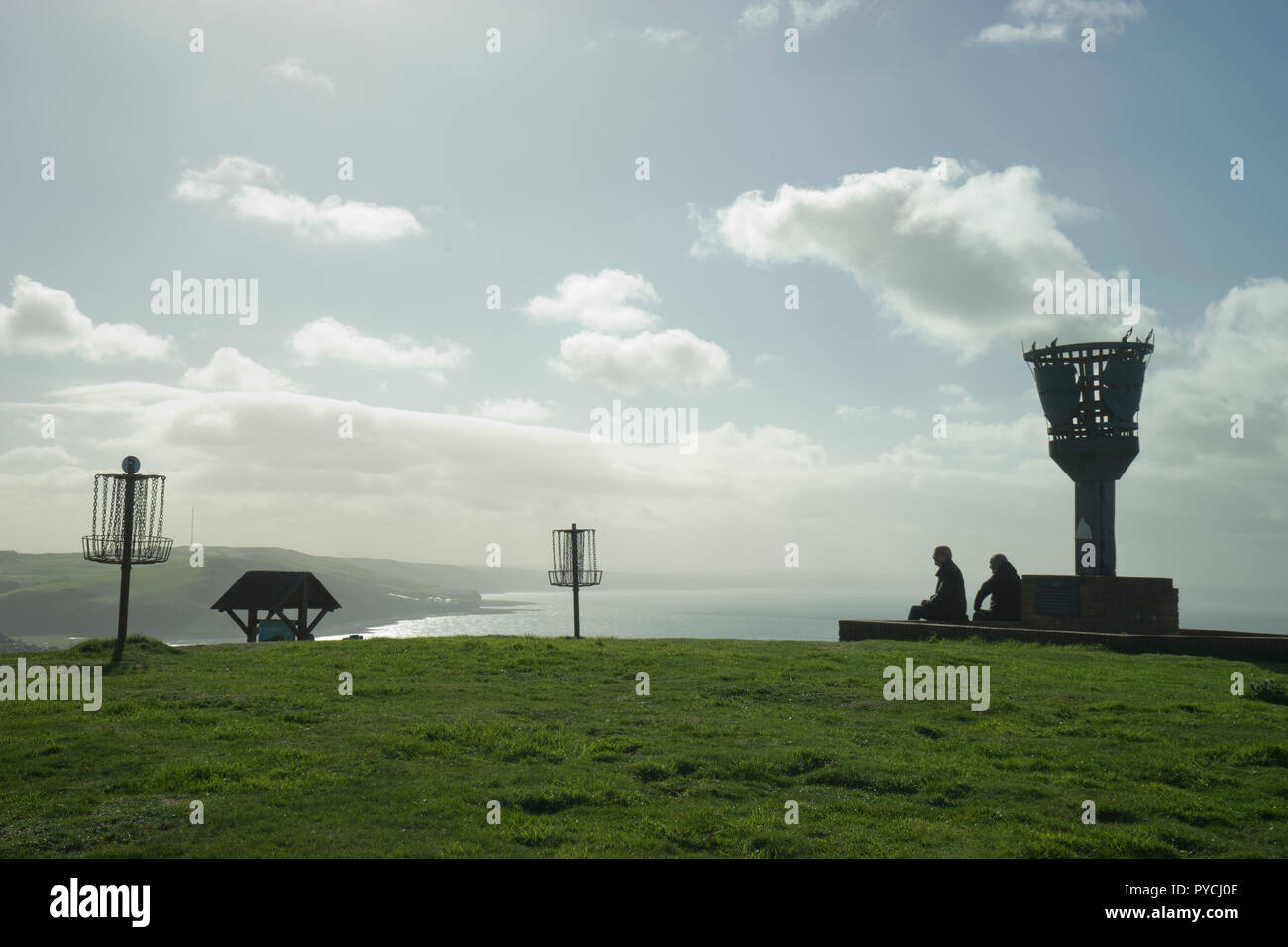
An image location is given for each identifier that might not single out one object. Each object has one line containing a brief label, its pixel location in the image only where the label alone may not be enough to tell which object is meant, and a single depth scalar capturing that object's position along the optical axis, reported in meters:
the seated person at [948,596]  26.77
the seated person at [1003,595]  28.00
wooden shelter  31.59
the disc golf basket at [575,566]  30.72
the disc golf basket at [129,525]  20.48
